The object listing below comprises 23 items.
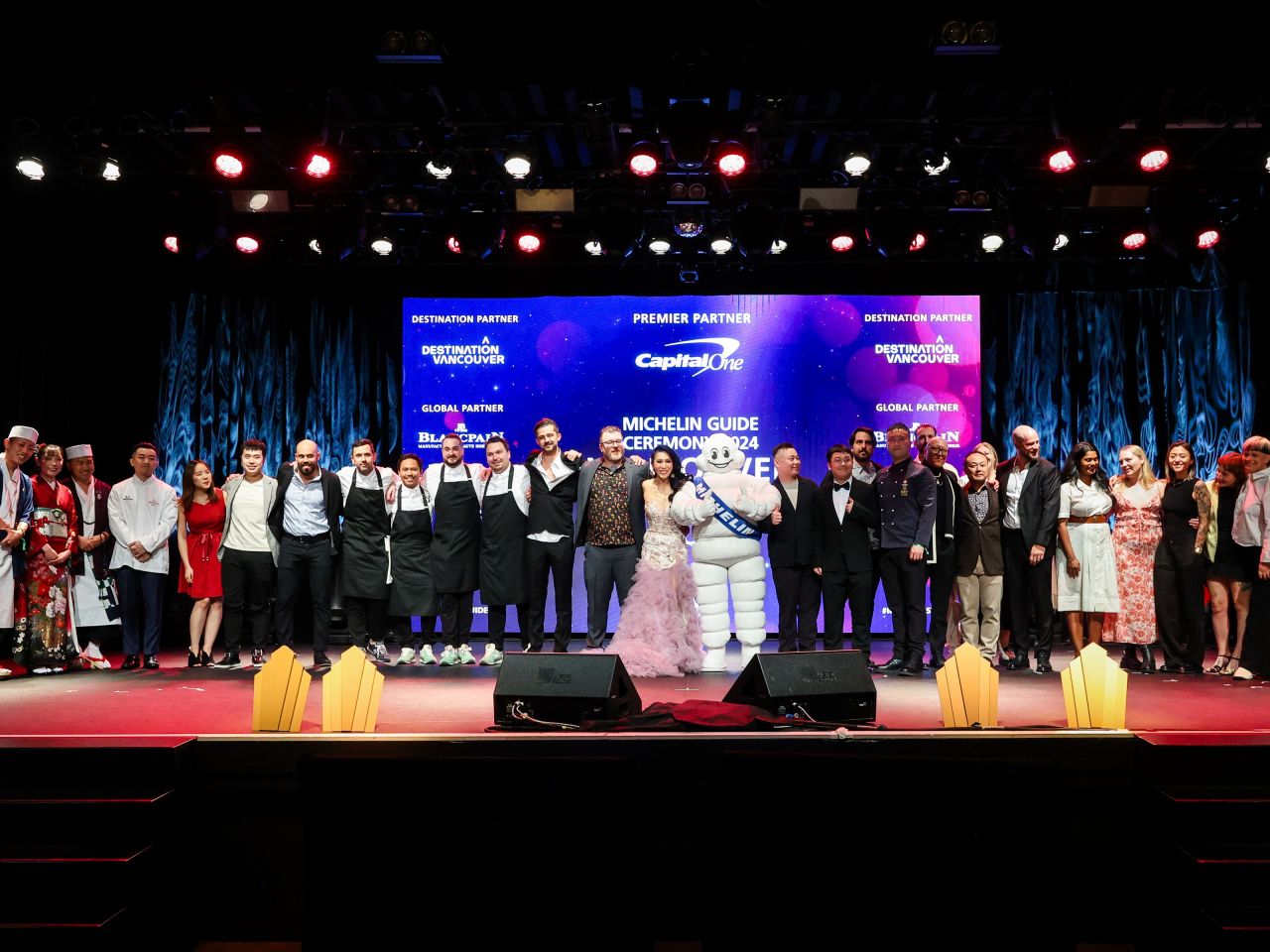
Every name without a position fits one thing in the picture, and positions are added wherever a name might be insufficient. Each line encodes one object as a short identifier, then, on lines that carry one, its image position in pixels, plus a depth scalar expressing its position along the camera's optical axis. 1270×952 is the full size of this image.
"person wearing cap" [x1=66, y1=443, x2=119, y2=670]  6.96
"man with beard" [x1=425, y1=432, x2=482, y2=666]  6.76
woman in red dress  6.70
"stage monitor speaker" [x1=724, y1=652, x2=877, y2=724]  3.40
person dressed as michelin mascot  6.24
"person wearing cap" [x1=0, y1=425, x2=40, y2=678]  6.29
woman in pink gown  6.00
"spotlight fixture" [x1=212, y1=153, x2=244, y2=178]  6.44
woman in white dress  6.35
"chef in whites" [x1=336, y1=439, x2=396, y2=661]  6.61
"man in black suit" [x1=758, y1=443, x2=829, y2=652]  6.55
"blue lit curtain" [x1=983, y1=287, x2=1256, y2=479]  8.75
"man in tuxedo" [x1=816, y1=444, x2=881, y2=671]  6.63
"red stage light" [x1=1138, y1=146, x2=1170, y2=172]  6.39
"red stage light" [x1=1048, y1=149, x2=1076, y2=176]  6.43
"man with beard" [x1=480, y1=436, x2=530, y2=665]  6.79
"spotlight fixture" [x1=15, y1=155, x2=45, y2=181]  6.44
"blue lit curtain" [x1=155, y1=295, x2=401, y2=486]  8.86
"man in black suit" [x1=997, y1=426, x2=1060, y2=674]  6.32
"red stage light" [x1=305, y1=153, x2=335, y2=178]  6.57
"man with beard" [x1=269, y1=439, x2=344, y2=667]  6.46
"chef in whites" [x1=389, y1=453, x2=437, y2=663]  6.78
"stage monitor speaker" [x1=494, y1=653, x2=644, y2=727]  3.31
